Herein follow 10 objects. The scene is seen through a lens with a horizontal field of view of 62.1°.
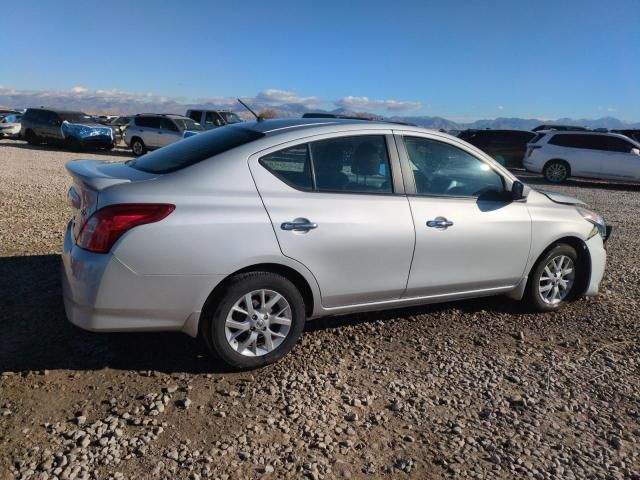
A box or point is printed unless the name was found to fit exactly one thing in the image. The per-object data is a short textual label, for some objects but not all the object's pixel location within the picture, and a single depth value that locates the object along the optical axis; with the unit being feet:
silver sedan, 10.38
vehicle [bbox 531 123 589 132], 89.35
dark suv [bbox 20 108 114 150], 70.85
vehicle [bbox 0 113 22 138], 90.99
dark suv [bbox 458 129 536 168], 66.13
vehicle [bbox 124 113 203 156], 66.74
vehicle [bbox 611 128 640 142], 81.80
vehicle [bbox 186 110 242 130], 71.50
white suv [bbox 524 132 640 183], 54.95
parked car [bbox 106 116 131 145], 75.27
